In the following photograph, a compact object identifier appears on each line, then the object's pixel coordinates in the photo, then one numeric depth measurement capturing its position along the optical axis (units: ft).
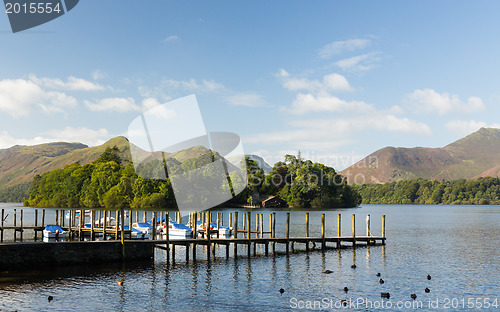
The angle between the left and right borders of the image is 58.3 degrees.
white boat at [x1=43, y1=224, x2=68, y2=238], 156.66
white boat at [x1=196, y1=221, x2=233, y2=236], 183.91
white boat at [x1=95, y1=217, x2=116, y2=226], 237.51
